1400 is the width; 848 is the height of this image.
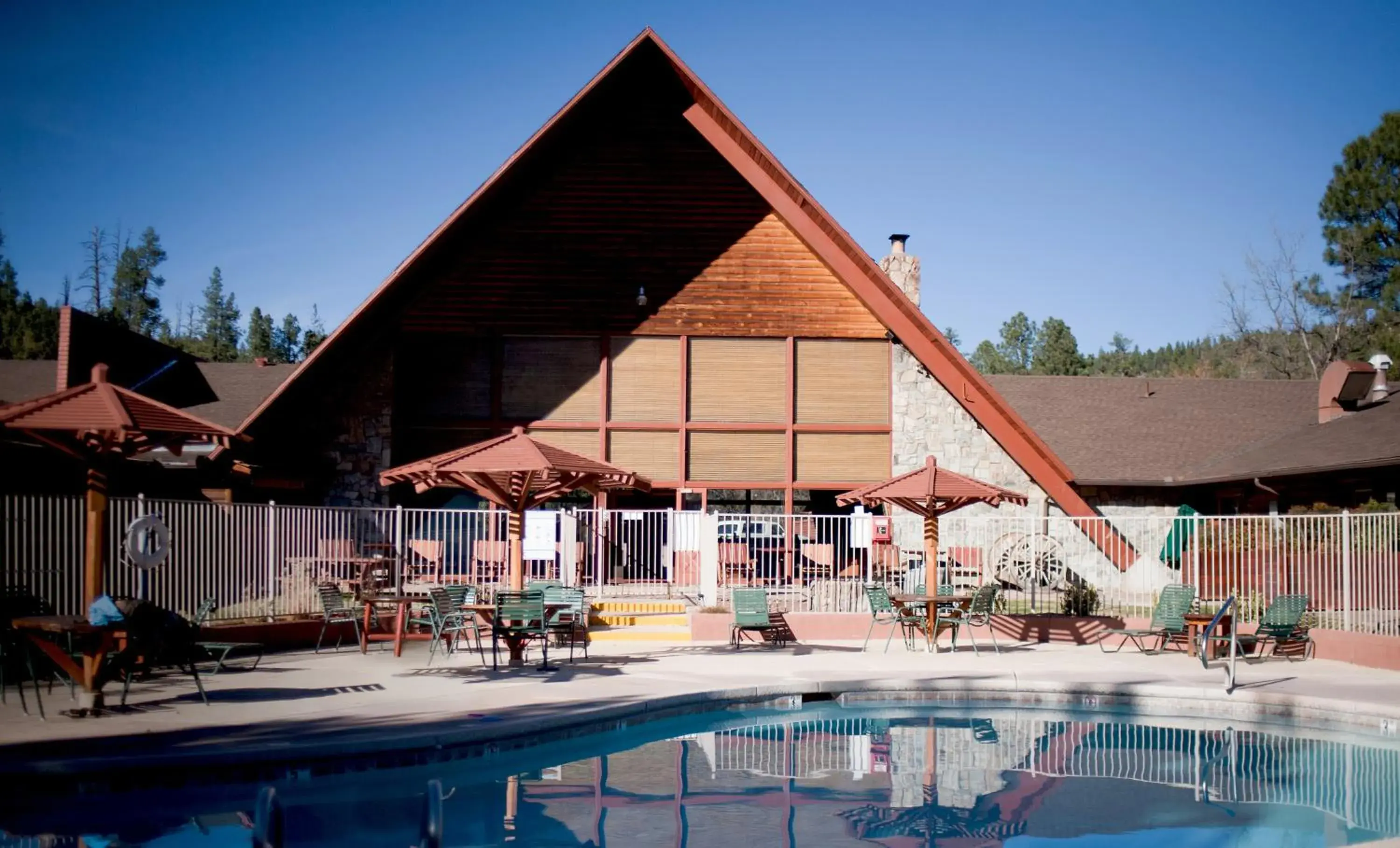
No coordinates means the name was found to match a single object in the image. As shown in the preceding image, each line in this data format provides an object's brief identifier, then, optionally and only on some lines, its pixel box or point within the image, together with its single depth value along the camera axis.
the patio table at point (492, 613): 13.56
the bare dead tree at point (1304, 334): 41.91
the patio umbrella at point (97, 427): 9.66
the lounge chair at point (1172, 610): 15.82
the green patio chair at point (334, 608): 14.66
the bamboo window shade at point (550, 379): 21.91
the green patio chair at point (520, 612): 13.28
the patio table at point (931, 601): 15.67
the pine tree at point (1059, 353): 57.59
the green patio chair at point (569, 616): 14.43
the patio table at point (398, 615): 14.45
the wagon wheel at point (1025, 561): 20.09
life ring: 11.62
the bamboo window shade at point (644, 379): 21.98
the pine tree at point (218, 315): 85.44
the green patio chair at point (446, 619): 13.34
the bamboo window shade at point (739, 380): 22.06
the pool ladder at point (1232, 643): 12.11
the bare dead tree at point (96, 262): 65.62
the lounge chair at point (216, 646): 11.30
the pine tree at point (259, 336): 70.25
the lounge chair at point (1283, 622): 15.19
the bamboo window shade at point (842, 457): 22.12
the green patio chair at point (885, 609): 15.78
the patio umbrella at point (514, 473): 12.86
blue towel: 9.80
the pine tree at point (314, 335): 63.42
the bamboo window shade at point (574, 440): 21.81
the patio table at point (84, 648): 9.65
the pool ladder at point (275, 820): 4.65
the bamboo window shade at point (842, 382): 22.14
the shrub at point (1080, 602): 18.31
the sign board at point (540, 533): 18.50
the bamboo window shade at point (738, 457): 22.03
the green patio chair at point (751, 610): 16.02
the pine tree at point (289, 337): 78.31
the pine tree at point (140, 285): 70.31
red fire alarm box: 20.77
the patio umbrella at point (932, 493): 15.42
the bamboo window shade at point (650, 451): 21.95
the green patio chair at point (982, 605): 15.45
